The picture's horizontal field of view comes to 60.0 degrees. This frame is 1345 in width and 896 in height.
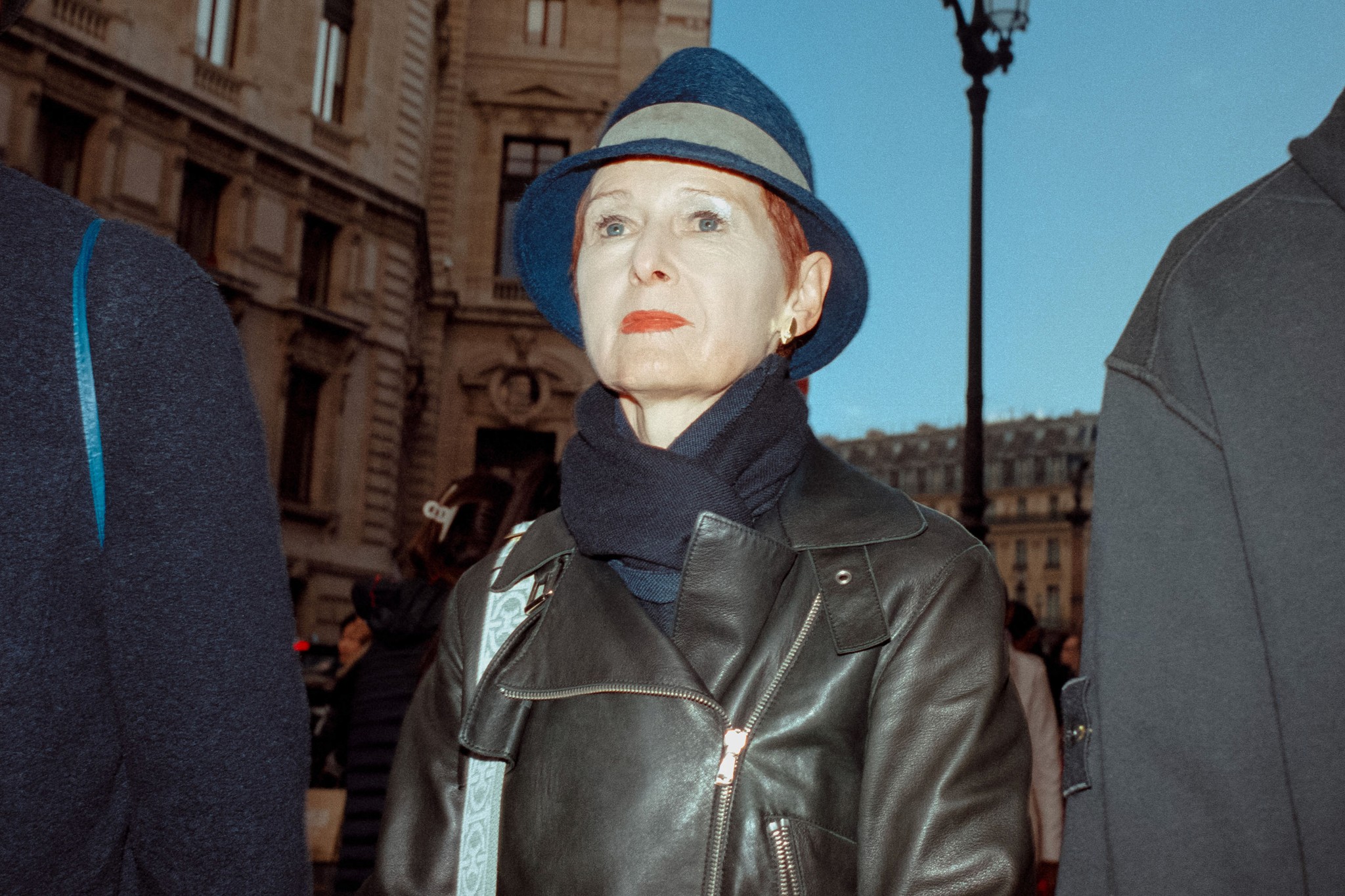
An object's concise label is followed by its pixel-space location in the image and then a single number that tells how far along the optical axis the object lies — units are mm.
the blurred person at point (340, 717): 5172
